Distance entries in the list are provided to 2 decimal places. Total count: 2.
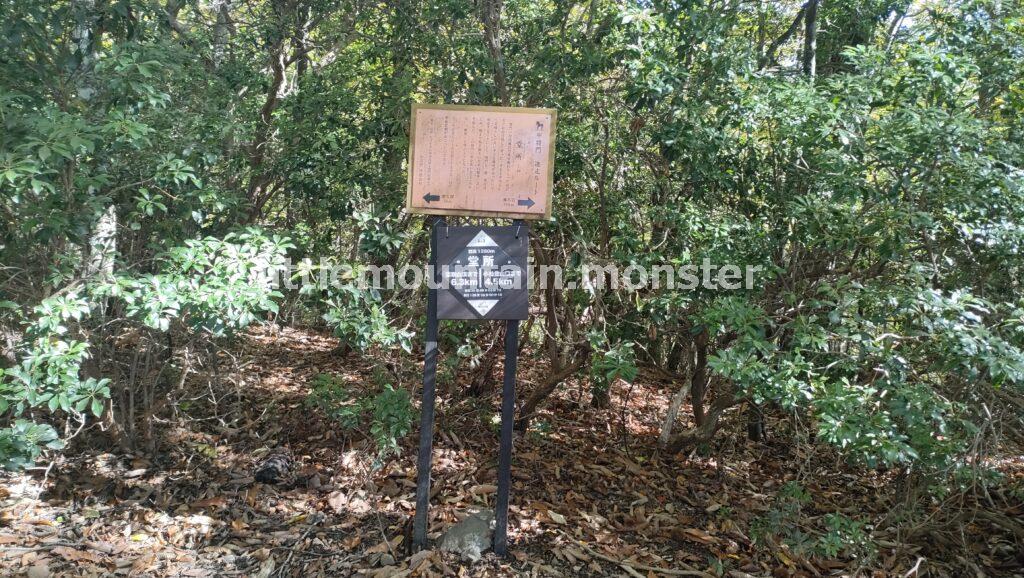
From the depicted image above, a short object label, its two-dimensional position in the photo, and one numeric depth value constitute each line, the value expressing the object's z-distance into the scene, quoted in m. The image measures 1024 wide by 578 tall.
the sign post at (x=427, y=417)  3.60
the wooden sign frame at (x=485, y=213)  3.51
